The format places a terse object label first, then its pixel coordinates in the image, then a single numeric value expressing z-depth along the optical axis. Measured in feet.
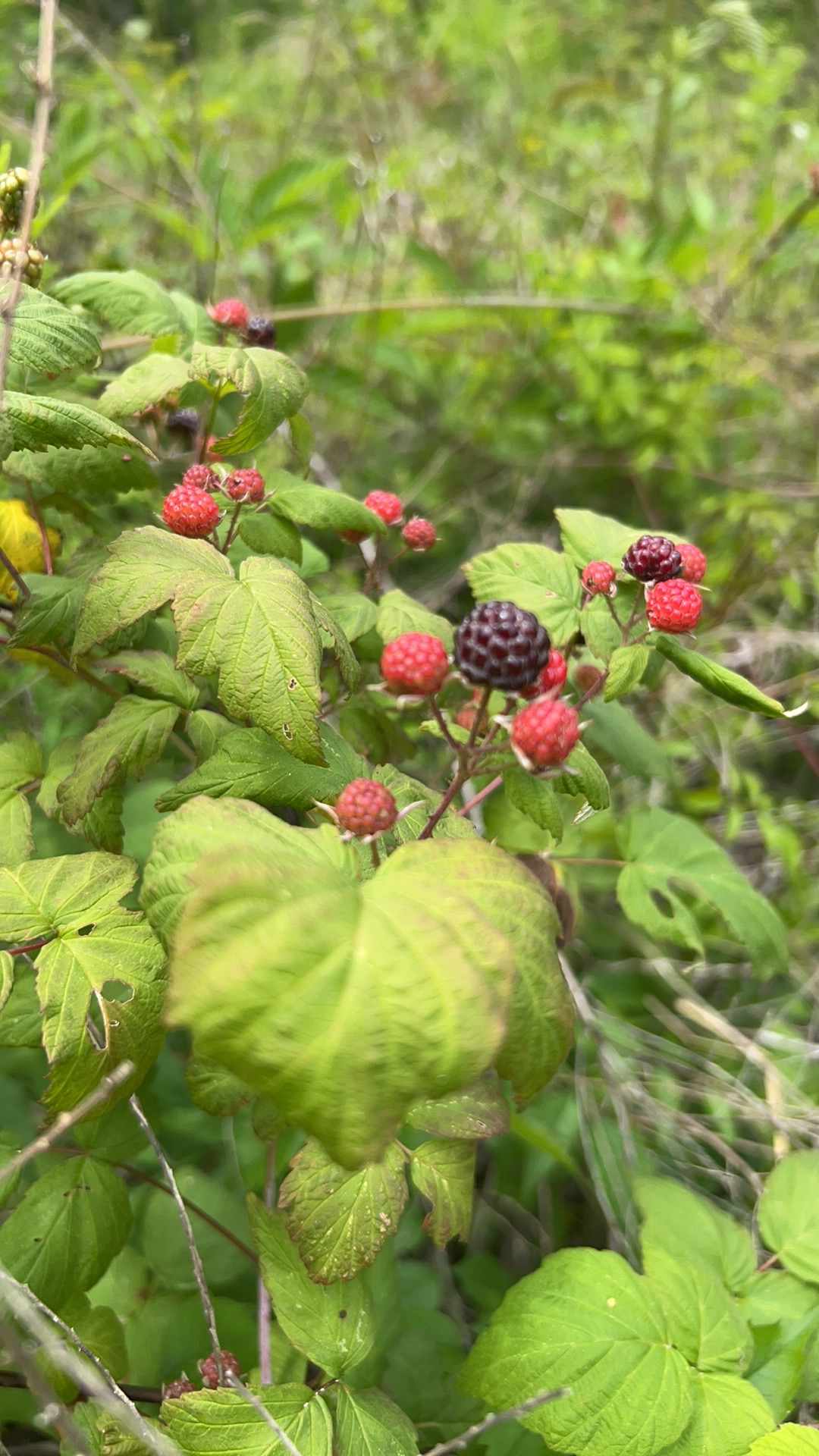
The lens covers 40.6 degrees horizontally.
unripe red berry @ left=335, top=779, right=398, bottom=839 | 0.52
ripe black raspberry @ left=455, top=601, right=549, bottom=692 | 0.53
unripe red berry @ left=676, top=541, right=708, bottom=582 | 0.70
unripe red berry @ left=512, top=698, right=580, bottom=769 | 0.52
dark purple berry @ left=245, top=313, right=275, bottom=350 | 0.84
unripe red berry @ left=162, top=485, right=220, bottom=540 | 0.65
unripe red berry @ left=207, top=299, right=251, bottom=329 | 0.81
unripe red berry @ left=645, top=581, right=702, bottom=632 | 0.63
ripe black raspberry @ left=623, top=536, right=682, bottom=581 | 0.65
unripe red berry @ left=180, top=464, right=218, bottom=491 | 0.69
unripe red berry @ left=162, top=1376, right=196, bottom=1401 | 0.64
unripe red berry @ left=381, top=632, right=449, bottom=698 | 0.54
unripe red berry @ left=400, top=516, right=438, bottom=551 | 0.77
